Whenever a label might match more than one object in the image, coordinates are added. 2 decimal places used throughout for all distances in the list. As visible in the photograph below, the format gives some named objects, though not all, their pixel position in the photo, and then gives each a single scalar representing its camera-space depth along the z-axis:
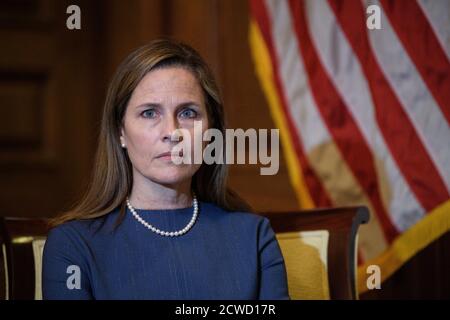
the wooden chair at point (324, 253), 5.06
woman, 4.79
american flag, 5.27
